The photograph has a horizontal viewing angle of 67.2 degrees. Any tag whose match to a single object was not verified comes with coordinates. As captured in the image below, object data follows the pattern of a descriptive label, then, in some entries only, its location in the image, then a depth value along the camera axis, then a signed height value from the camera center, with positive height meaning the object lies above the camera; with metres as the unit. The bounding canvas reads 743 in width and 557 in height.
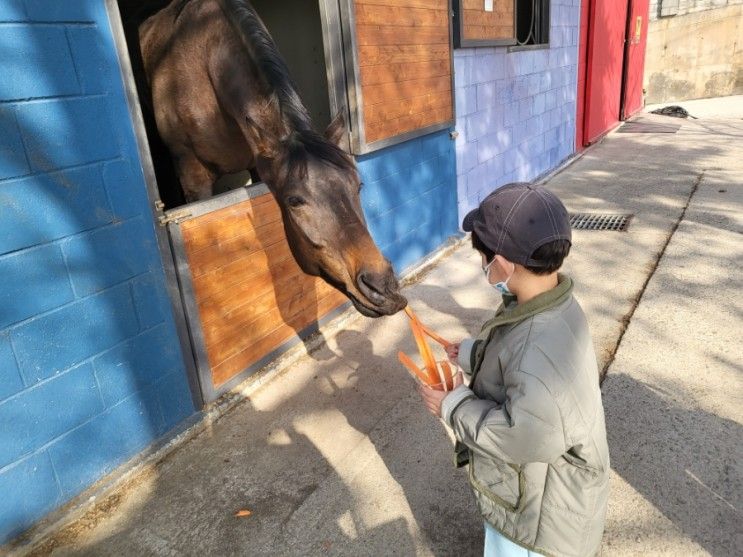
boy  1.35 -0.82
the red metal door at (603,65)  10.44 -0.43
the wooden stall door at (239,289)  3.02 -1.20
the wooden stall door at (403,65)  4.20 -0.04
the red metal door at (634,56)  13.48 -0.37
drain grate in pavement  5.87 -1.80
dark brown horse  2.39 -0.29
